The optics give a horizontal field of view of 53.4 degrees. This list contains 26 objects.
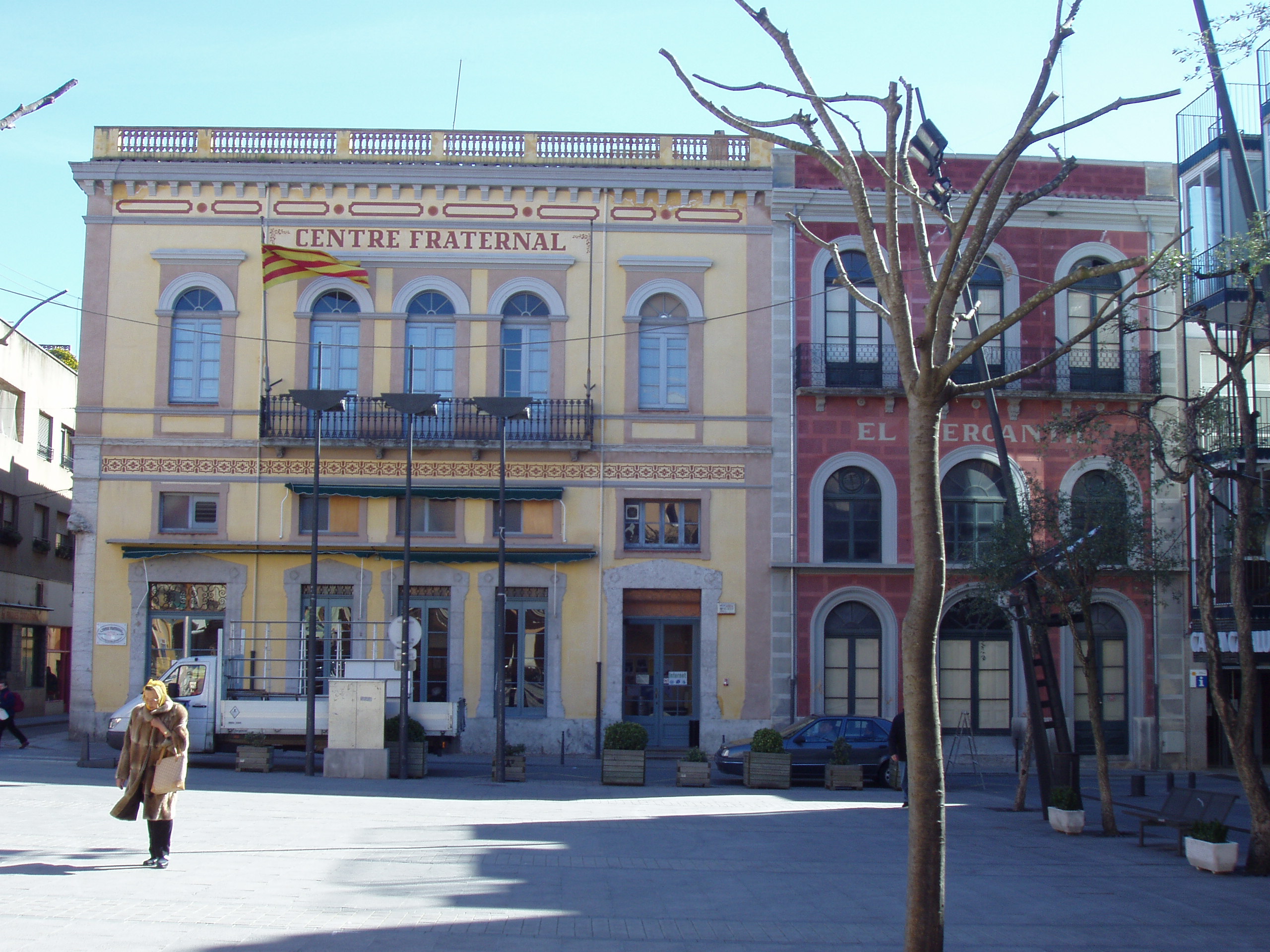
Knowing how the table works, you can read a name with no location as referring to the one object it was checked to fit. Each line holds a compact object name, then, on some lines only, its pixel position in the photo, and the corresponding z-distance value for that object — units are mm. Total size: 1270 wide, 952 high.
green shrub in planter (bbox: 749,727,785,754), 21938
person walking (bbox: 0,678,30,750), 24719
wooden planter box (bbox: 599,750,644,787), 21172
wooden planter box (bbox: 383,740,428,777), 21438
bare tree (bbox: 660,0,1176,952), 7066
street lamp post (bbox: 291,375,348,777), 21167
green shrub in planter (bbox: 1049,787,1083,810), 16406
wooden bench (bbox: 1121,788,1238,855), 14078
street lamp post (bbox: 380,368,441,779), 21016
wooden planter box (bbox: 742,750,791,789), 21703
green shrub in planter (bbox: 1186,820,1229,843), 13539
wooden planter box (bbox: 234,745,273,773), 21438
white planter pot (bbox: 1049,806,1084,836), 16234
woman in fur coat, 11219
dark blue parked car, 22594
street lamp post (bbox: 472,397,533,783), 21406
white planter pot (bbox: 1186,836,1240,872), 13344
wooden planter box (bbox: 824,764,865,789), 21703
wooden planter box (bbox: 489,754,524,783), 21359
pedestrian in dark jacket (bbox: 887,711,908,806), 20234
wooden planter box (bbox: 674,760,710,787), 21328
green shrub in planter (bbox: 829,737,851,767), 22047
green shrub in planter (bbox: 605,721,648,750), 21500
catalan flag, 25547
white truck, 22297
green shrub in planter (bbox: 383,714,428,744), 22266
